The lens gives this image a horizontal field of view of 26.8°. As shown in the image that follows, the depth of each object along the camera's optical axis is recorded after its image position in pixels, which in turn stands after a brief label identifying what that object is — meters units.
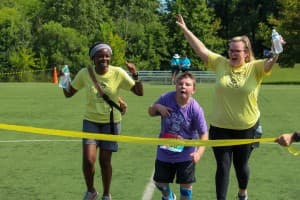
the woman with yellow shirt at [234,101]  7.04
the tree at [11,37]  61.87
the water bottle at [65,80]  8.21
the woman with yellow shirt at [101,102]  7.71
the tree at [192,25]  62.12
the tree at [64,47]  61.88
